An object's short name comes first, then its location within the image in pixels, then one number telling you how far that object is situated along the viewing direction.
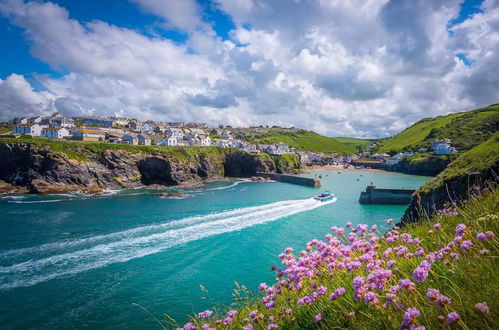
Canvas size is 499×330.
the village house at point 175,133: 133.36
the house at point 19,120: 148.31
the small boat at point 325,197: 61.71
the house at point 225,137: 172.43
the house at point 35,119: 147.75
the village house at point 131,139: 101.64
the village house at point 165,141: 112.76
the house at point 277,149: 145.64
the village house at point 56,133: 98.62
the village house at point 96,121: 166.62
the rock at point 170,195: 62.22
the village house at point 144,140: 104.19
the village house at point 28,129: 106.31
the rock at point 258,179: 100.75
